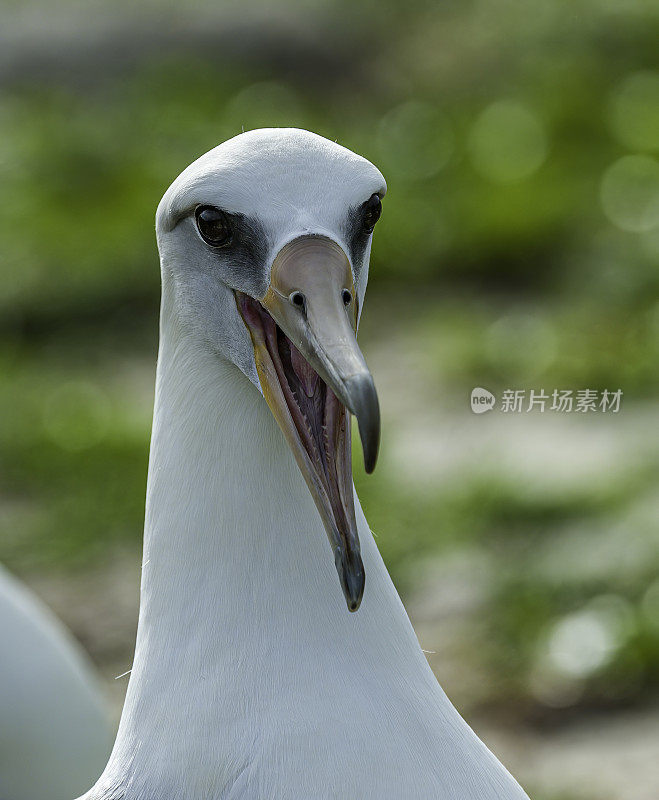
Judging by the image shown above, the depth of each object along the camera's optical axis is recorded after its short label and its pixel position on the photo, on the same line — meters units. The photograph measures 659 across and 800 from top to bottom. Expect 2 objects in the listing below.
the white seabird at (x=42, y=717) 3.74
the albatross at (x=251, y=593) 3.50
